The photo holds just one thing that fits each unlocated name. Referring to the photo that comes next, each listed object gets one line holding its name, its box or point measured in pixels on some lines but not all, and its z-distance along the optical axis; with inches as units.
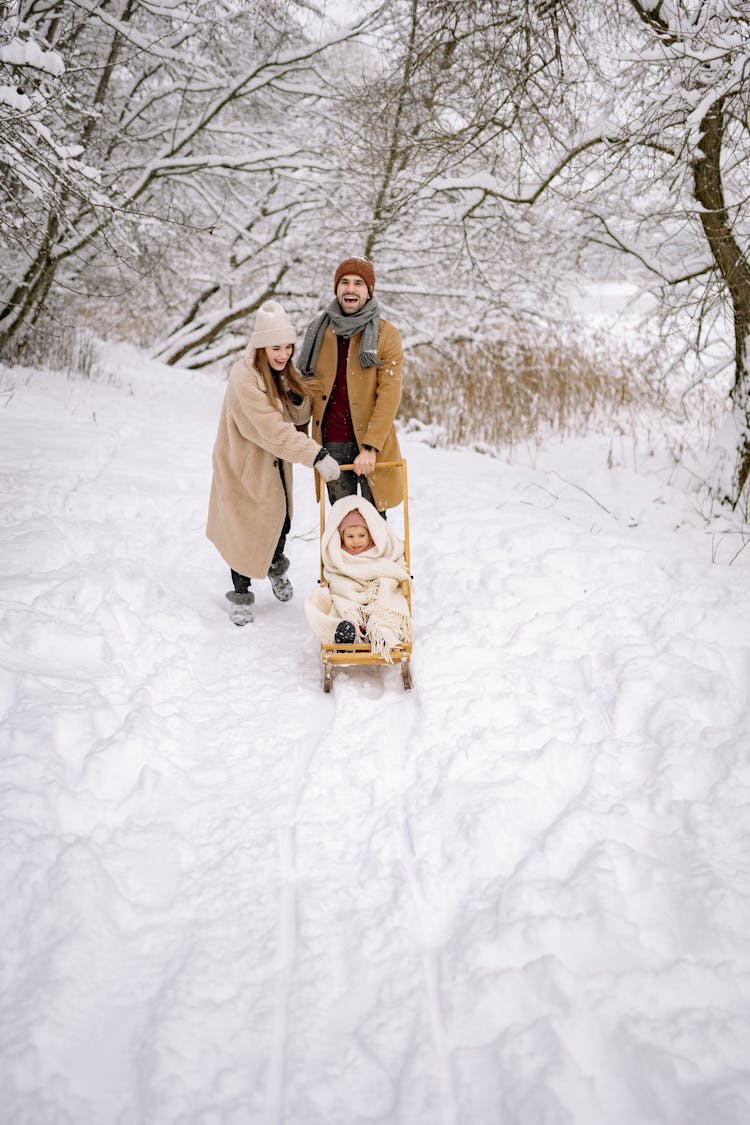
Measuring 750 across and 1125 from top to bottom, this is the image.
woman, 153.6
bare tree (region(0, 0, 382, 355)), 303.1
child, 147.0
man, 159.0
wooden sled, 141.9
